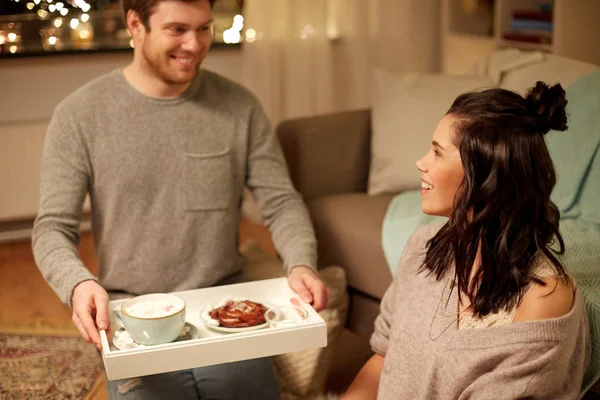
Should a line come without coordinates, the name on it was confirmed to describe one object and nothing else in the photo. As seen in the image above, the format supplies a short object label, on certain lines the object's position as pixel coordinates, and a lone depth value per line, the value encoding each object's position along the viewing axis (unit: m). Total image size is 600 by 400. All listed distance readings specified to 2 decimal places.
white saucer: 1.27
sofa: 2.08
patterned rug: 2.12
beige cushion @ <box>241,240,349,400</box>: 1.88
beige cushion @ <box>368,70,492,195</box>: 2.29
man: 1.66
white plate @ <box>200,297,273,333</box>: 1.31
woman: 1.14
